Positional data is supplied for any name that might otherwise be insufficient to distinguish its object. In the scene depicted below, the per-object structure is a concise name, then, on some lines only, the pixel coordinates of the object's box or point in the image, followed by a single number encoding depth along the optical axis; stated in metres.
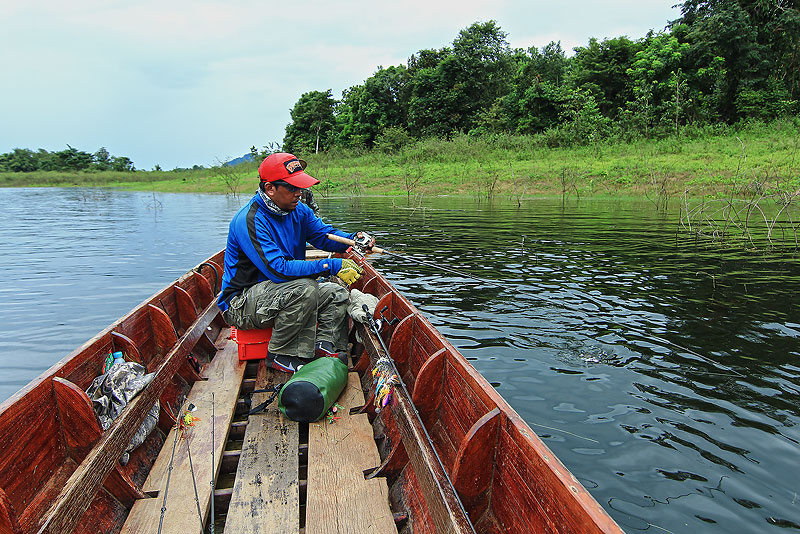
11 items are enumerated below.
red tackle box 4.05
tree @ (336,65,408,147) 41.38
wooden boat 2.00
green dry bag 3.08
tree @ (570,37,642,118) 31.33
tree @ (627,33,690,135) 26.27
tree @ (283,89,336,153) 47.25
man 3.67
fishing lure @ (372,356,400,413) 2.97
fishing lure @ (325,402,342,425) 3.21
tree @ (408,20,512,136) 36.62
